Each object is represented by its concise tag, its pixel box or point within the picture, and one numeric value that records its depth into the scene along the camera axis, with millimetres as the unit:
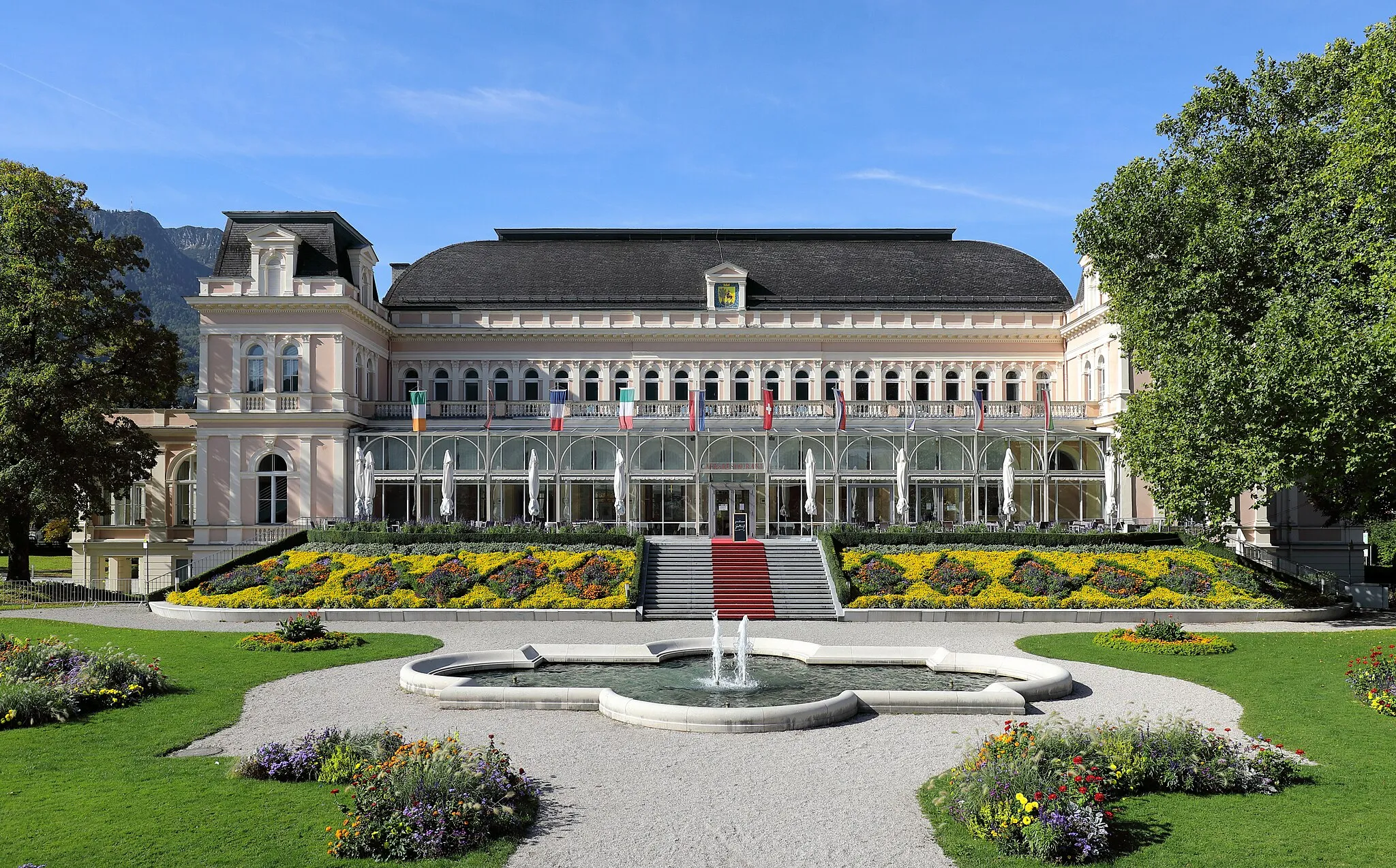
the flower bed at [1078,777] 10203
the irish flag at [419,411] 43531
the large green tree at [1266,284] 26781
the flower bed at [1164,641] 23578
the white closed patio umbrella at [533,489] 39188
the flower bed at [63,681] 15734
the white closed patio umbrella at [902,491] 39188
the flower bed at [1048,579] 31438
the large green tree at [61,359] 38000
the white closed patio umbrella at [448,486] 39000
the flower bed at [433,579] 31688
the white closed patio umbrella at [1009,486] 39031
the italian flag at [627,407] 42344
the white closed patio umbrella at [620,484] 39119
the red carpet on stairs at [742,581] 31969
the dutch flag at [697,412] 42031
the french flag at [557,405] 42719
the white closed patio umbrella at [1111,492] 38469
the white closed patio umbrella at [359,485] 41500
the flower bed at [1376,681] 16812
